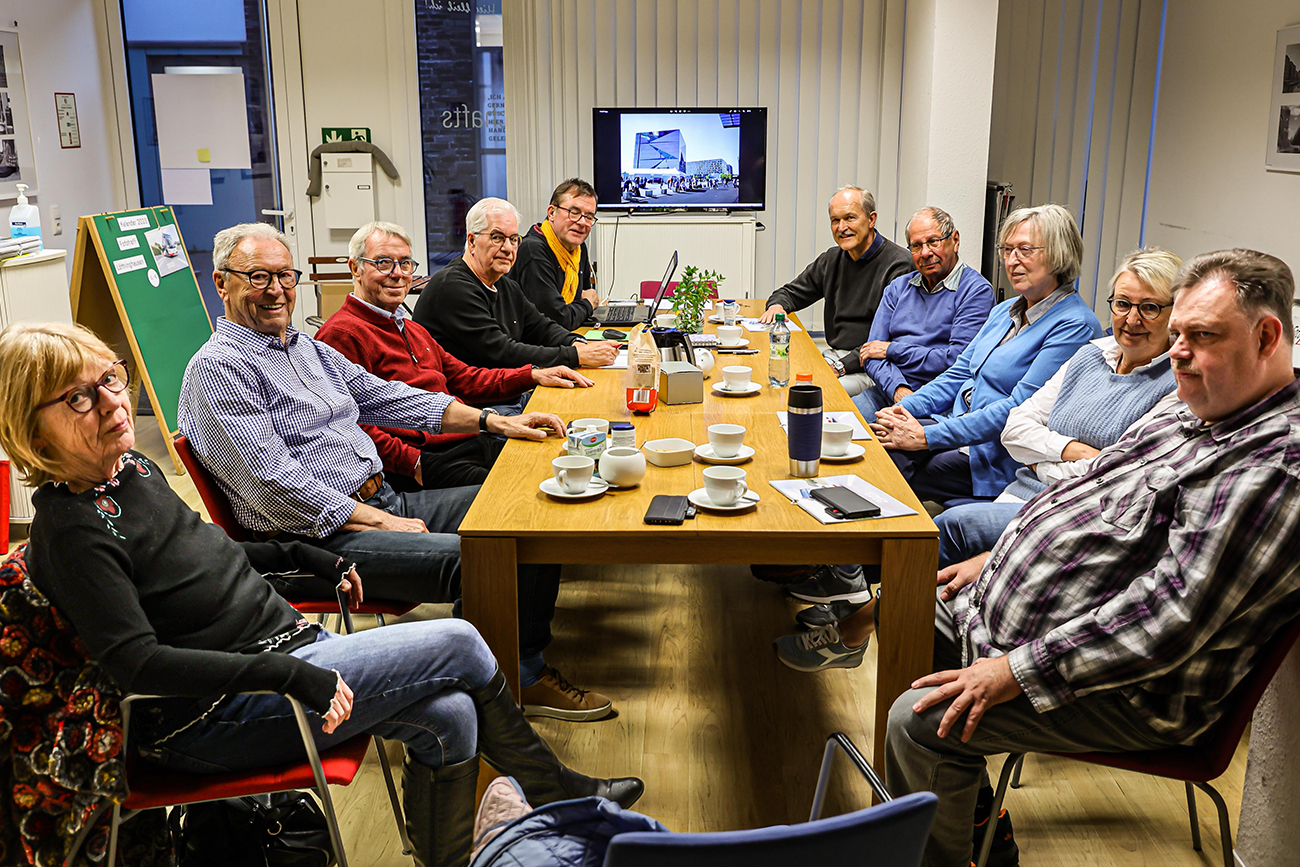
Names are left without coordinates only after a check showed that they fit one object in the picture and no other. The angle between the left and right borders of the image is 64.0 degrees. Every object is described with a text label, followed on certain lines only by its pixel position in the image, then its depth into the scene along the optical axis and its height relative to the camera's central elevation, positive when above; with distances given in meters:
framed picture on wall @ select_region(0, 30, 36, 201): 5.01 +0.30
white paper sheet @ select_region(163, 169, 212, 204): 6.57 +0.01
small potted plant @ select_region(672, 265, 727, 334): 3.46 -0.37
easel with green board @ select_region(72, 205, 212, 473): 4.35 -0.46
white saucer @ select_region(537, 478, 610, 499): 2.09 -0.60
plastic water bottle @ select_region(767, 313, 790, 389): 3.03 -0.48
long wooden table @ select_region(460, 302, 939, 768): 1.91 -0.65
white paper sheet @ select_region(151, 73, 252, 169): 6.46 +0.42
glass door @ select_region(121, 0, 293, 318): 6.40 +0.47
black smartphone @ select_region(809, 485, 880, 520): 1.96 -0.59
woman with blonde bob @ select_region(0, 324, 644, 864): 1.49 -0.68
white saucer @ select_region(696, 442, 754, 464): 2.32 -0.58
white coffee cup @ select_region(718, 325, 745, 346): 3.72 -0.53
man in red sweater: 2.91 -0.46
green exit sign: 6.54 +0.33
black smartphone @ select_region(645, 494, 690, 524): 1.93 -0.59
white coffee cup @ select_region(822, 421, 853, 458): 2.34 -0.55
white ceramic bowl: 2.29 -0.57
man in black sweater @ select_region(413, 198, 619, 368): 3.51 -0.39
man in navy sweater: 3.73 -0.45
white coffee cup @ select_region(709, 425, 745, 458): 2.32 -0.55
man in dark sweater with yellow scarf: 4.39 -0.30
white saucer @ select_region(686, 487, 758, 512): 2.00 -0.59
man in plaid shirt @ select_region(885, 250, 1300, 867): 1.53 -0.61
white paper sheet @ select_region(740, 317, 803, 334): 4.20 -0.54
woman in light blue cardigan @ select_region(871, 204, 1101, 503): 2.90 -0.48
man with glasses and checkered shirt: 2.20 -0.59
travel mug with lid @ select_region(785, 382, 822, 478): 2.15 -0.50
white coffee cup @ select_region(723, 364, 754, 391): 3.00 -0.53
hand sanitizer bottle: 4.24 -0.13
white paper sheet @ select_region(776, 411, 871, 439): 2.49 -0.55
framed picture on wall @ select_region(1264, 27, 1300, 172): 4.40 +0.34
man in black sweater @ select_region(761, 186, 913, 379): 4.36 -0.35
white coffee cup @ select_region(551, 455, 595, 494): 2.09 -0.56
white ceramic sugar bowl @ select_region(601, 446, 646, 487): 2.14 -0.56
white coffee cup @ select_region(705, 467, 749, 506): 2.00 -0.56
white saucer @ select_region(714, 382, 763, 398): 2.99 -0.57
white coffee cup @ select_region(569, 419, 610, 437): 2.48 -0.55
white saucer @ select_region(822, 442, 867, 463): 2.34 -0.58
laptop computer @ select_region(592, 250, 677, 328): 4.44 -0.54
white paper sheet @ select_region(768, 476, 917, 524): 1.99 -0.60
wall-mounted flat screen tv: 6.46 +0.18
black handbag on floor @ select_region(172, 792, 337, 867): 1.80 -1.12
